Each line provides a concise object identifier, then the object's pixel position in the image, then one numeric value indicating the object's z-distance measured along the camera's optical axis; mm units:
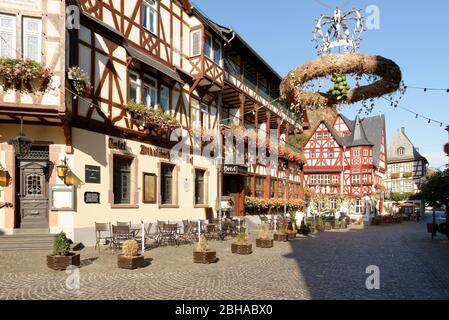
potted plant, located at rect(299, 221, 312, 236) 19188
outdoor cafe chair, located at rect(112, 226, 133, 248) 11227
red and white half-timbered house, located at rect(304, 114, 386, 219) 40688
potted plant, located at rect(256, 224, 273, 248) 13320
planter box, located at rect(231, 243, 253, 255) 11578
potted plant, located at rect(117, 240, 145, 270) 8867
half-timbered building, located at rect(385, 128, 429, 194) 56712
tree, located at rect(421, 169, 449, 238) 15711
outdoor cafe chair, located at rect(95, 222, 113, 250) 11562
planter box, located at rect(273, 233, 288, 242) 15688
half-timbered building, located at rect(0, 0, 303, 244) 10719
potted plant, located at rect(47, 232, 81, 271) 8508
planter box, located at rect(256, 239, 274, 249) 13305
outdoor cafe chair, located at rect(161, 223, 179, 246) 12867
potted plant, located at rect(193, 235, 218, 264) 9812
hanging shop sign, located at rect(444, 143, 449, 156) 22441
